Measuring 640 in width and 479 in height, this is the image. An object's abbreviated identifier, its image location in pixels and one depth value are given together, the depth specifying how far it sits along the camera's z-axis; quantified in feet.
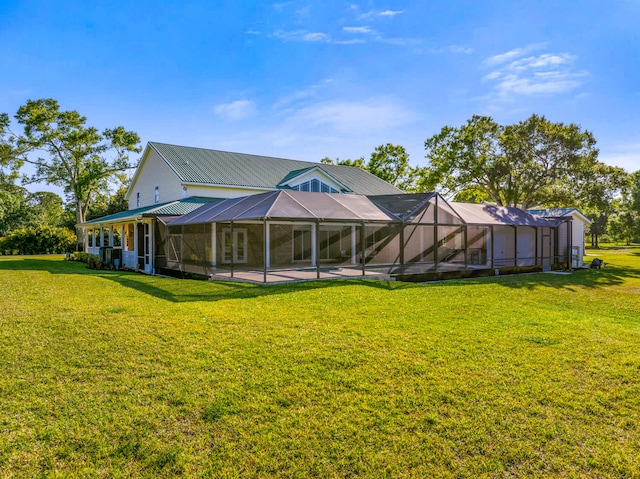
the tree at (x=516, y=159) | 75.10
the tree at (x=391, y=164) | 131.44
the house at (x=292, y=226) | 43.42
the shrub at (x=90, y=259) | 60.08
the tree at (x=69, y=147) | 99.56
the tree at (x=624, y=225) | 113.91
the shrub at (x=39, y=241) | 94.27
